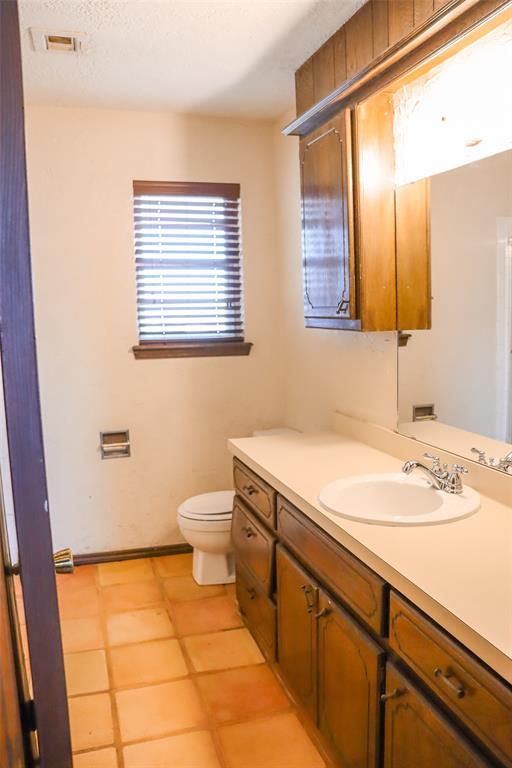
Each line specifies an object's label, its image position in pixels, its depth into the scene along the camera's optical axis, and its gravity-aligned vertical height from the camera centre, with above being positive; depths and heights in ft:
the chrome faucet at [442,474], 6.08 -1.62
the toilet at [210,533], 9.86 -3.40
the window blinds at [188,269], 11.10 +0.92
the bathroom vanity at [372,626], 3.83 -2.43
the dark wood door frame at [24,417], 2.66 -0.42
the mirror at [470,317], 6.02 -0.07
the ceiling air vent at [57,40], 7.50 +3.50
